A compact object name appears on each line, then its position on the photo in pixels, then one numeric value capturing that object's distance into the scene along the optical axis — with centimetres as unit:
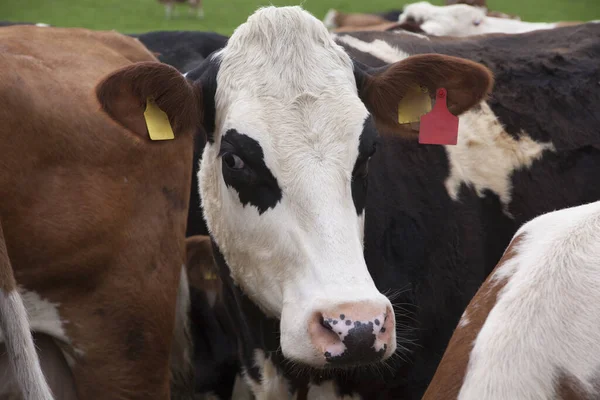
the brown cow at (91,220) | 623
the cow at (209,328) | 831
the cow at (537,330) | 377
